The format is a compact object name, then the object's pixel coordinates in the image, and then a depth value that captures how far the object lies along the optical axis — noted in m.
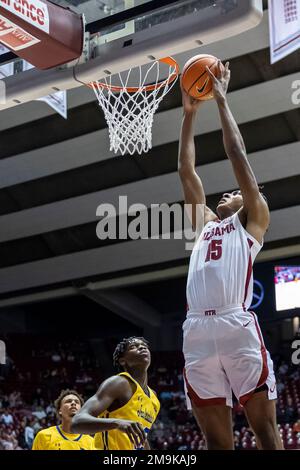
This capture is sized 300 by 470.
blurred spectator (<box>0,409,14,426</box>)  15.98
